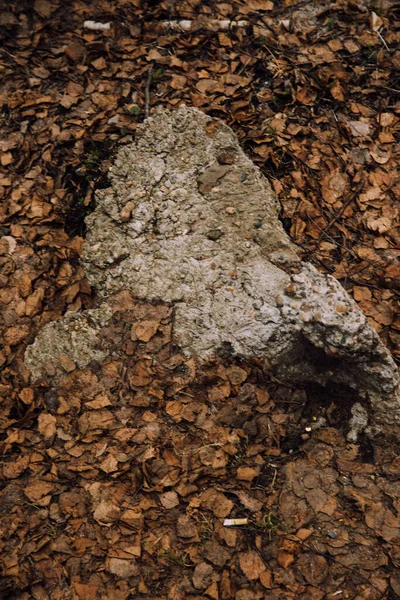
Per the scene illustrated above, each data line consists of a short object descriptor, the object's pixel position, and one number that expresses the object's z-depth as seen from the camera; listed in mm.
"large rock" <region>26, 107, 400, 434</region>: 2445
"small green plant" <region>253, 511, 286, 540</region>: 2314
